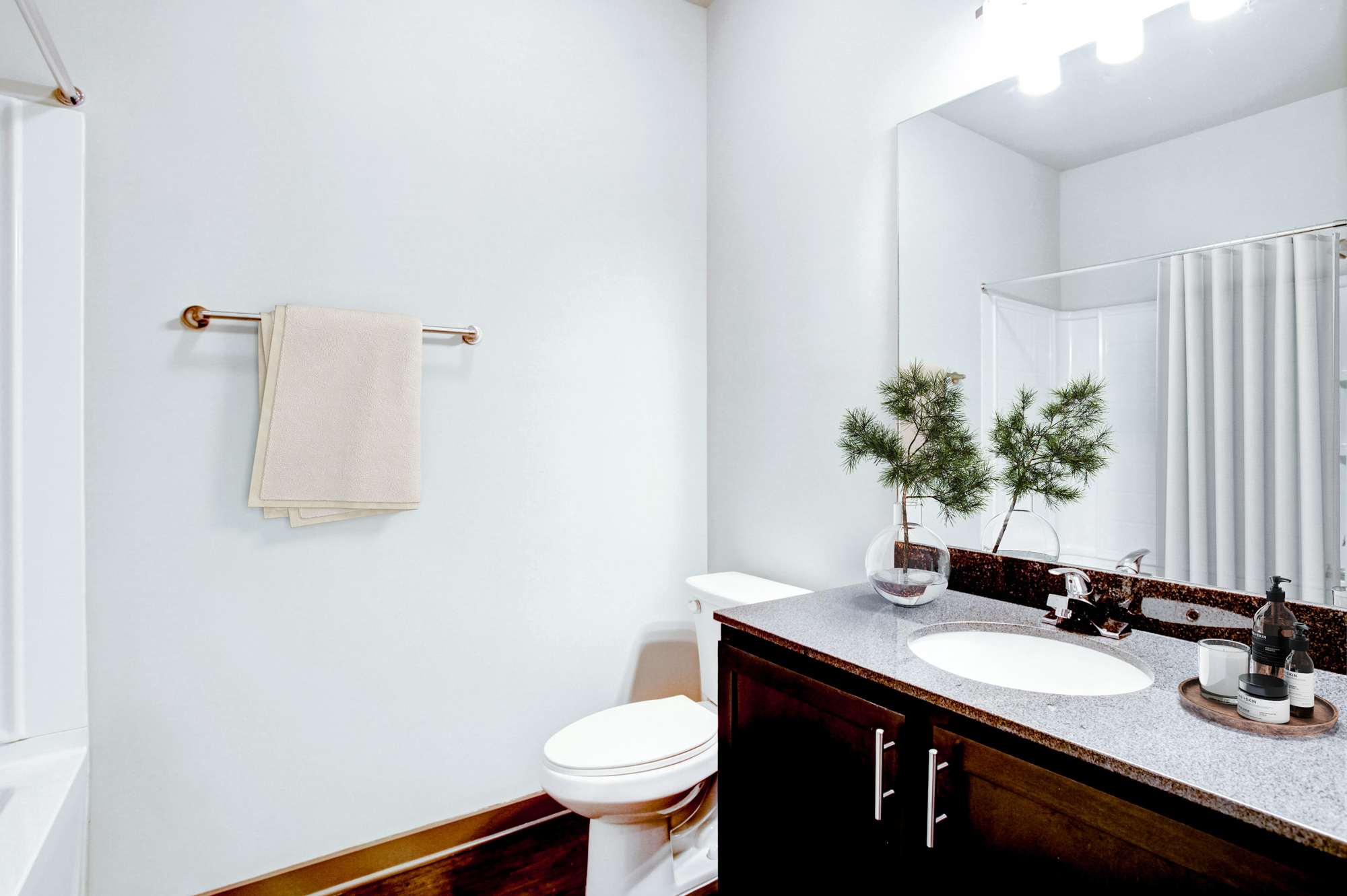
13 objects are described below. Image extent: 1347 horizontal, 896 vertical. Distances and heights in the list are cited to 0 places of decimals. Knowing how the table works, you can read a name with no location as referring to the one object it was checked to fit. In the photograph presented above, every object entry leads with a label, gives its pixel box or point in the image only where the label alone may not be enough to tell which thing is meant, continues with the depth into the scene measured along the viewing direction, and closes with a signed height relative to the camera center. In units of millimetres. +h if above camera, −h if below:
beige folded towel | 1526 +92
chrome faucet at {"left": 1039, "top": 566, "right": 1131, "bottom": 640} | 1077 -284
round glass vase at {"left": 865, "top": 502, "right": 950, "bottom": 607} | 1285 -251
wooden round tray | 726 -317
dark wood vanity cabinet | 647 -456
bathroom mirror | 952 +299
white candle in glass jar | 802 -276
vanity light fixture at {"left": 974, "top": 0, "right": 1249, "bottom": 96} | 1151 +803
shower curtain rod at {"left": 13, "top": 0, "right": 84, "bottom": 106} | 1042 +720
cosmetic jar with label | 742 -294
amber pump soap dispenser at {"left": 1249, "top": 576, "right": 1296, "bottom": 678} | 759 -223
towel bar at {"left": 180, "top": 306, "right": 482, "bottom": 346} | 1460 +314
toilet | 1398 -742
